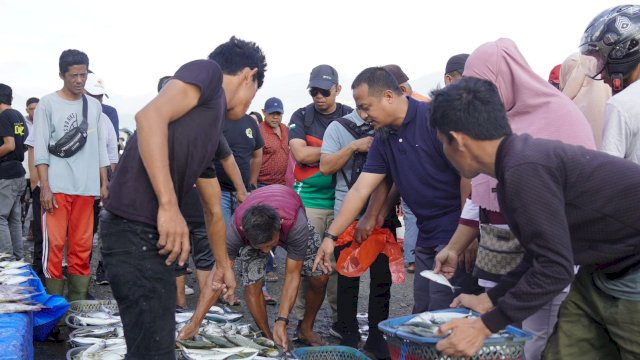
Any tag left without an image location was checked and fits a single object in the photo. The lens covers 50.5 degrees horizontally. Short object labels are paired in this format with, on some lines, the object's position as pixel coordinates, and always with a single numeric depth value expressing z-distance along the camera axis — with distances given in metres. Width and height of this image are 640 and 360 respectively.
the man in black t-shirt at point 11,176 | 7.88
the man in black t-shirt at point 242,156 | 6.84
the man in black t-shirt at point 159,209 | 2.86
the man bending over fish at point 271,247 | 5.07
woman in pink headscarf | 3.28
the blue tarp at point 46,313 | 5.34
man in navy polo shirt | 4.34
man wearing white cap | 8.05
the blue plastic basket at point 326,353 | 4.62
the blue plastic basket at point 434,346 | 2.61
